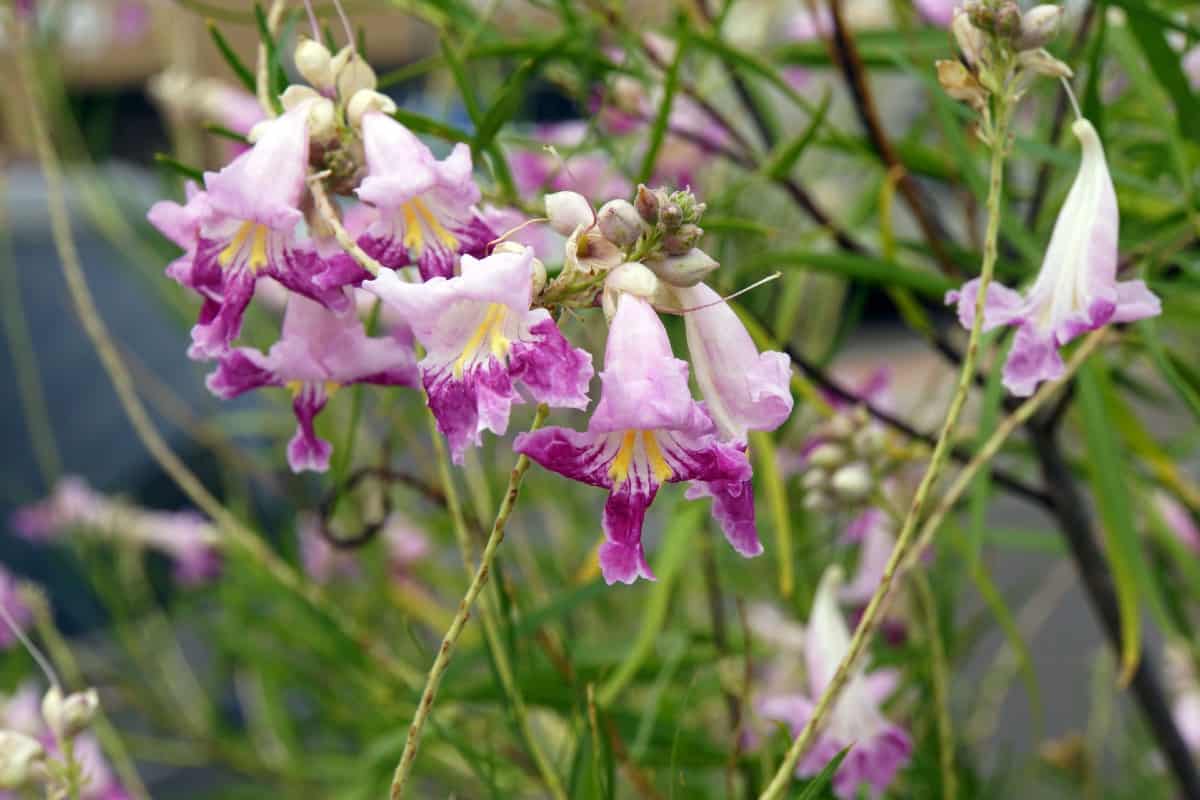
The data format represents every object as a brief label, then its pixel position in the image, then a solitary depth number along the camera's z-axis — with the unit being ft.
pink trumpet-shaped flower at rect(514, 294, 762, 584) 1.63
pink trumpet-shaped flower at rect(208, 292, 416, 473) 1.77
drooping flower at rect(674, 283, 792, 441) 1.68
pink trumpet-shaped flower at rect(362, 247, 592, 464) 1.63
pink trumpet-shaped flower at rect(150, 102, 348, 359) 1.70
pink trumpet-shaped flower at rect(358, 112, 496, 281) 1.71
